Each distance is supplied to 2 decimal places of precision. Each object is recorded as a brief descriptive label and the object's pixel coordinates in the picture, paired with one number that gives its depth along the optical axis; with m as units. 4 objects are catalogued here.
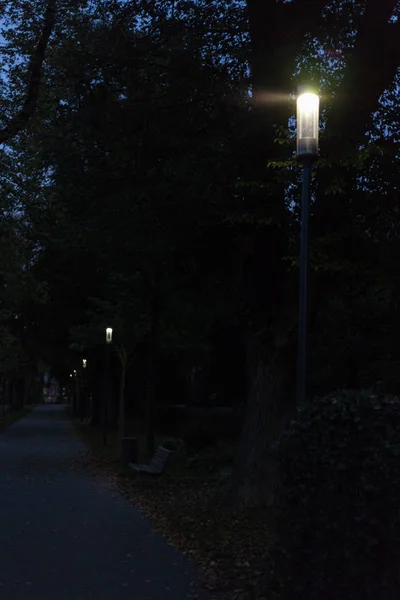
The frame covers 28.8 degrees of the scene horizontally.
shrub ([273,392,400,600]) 4.99
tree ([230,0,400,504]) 9.26
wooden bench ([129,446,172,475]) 14.56
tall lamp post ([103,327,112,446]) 21.98
